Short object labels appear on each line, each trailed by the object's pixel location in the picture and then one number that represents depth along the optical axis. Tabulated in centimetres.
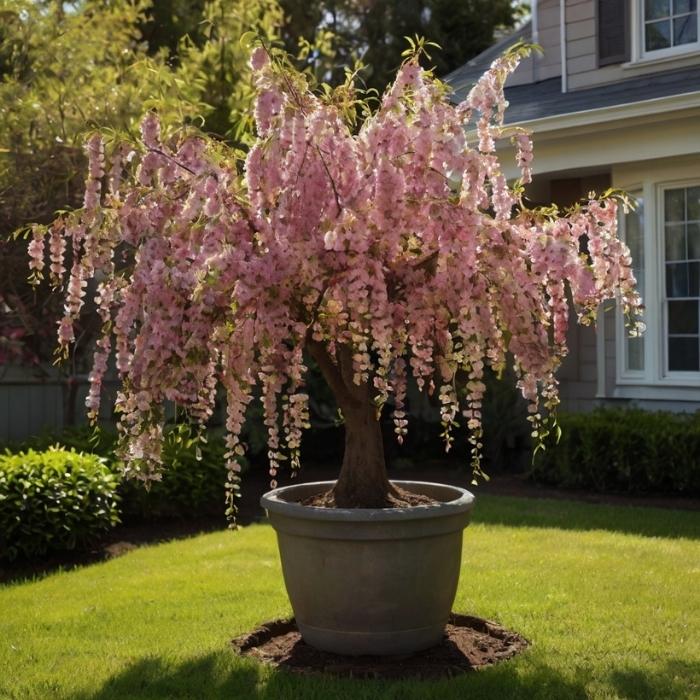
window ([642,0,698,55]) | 1054
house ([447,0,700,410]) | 992
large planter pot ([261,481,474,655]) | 464
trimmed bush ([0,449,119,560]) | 735
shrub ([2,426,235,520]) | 862
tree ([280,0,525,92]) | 2078
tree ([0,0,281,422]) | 917
